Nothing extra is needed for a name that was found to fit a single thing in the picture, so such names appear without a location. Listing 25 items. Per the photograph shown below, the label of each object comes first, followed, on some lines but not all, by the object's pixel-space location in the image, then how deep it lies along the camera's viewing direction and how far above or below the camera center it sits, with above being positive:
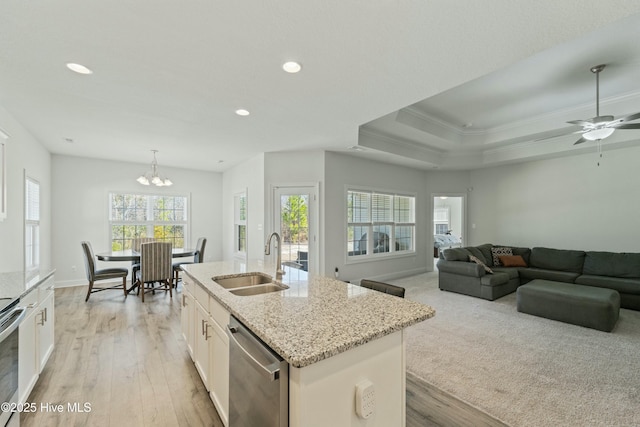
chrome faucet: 2.20 -0.45
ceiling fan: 3.10 +1.08
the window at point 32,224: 3.96 -0.17
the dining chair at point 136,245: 5.12 -0.70
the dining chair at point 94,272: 4.50 -1.02
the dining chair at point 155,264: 4.54 -0.86
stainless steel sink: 2.35 -0.59
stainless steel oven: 1.54 -0.88
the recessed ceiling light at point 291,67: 2.23 +1.24
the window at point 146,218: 6.05 -0.11
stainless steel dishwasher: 1.04 -0.75
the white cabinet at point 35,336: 1.93 -1.00
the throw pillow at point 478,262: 4.71 -0.83
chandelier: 5.20 +0.66
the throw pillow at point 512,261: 5.44 -0.93
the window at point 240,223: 6.23 -0.23
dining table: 4.57 -0.75
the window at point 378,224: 5.65 -0.21
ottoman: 3.25 -1.14
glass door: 5.20 -0.14
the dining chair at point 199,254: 5.41 -0.84
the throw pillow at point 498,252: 5.59 -0.78
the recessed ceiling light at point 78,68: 2.23 +1.22
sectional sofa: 4.30 -0.99
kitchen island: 1.03 -0.53
